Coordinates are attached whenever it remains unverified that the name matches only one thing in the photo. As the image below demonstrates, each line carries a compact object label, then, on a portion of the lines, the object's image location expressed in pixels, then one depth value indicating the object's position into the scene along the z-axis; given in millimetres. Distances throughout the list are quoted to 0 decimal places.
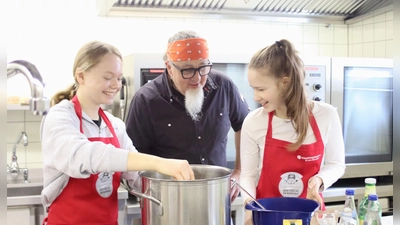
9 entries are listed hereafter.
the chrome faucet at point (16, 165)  2240
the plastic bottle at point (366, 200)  1158
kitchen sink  2055
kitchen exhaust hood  2275
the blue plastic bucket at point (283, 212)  963
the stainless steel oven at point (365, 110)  2289
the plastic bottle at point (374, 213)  1114
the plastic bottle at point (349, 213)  1132
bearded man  1619
